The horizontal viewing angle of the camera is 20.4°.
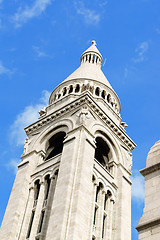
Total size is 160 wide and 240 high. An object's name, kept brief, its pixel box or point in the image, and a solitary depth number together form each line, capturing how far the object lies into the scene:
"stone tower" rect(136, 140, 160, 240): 12.85
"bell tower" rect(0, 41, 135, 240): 32.25
